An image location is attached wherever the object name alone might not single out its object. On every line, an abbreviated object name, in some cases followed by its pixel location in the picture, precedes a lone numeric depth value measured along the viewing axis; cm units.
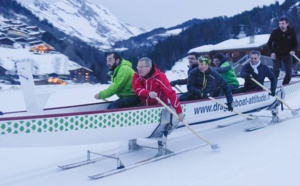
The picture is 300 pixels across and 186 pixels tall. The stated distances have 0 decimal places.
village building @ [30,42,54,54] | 6724
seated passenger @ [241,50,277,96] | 628
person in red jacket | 446
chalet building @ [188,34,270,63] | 3819
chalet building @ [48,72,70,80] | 5445
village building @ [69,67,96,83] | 5347
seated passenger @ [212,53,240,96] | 656
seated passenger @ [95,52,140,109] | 475
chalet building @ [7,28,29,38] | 7594
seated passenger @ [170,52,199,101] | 627
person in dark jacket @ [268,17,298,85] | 713
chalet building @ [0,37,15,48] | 6588
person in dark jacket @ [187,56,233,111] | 529
